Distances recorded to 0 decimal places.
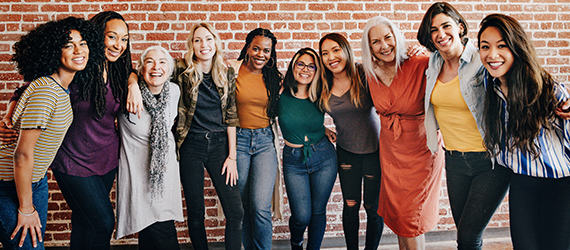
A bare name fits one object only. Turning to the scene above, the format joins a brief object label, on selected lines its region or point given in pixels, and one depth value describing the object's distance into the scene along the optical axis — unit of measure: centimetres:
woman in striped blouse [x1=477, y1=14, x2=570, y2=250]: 144
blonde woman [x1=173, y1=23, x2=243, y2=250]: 196
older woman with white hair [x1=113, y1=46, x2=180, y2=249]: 183
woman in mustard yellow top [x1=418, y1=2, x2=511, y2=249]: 166
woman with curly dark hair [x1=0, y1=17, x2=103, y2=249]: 137
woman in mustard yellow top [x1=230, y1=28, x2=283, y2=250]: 206
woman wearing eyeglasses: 207
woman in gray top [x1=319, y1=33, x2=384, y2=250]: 204
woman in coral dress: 192
